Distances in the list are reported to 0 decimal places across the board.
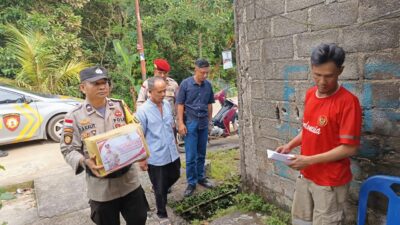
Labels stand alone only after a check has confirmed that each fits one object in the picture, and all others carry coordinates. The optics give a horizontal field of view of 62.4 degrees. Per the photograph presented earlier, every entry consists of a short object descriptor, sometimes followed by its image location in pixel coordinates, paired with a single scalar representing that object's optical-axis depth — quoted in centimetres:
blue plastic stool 208
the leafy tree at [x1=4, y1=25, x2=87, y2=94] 952
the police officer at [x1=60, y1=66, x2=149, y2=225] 243
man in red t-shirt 200
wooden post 1019
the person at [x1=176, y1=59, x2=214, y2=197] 438
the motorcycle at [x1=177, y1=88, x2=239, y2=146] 729
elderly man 341
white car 690
